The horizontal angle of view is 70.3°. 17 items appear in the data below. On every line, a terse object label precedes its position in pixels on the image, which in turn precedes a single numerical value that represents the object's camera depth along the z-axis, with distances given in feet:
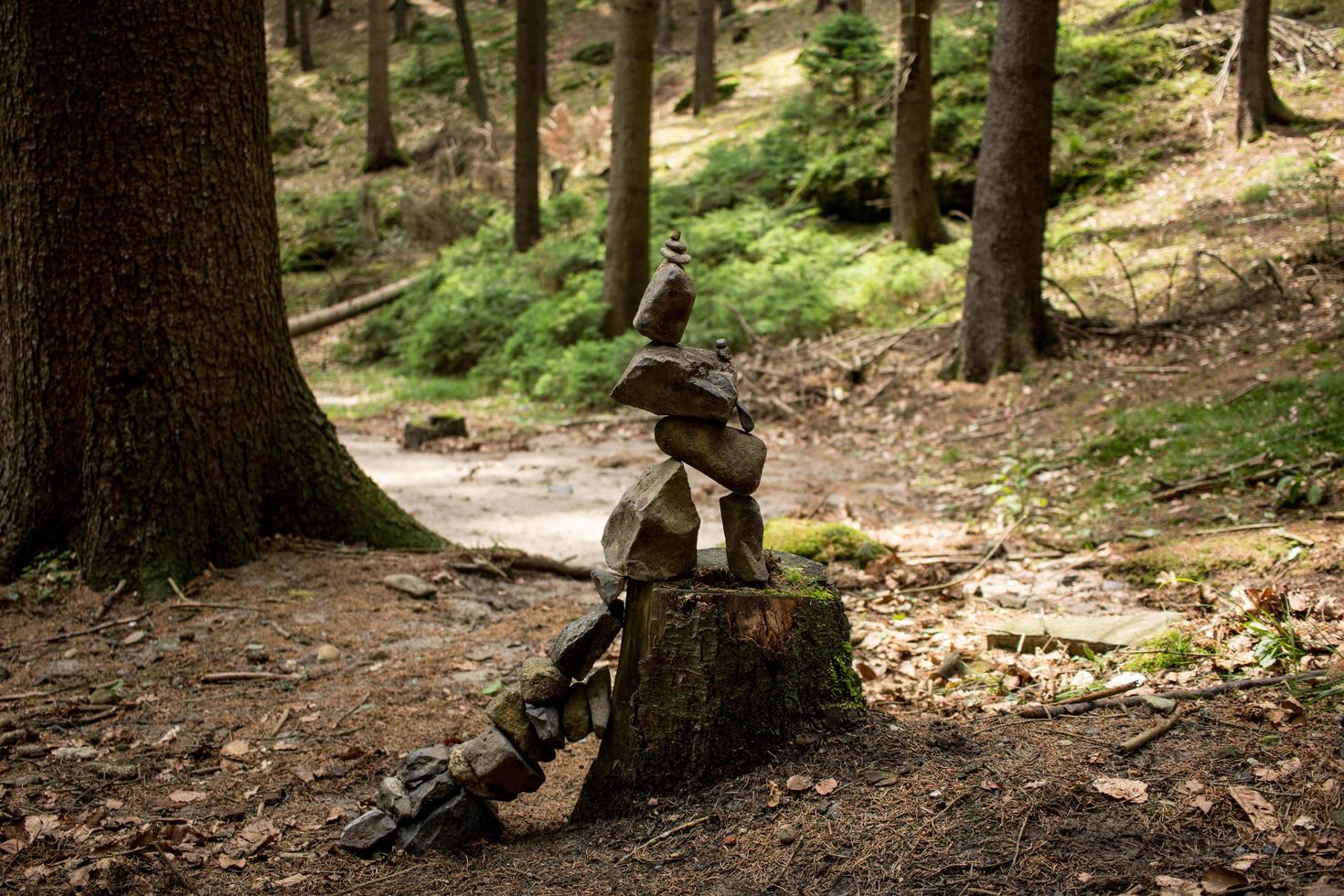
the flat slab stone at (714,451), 10.90
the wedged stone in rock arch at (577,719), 11.12
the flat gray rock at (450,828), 10.78
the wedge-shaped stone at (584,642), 11.08
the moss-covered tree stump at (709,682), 10.39
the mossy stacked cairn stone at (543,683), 11.10
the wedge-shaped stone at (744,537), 10.79
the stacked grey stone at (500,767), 10.79
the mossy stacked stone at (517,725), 11.07
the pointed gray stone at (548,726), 11.02
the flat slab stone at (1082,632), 13.85
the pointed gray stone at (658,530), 10.53
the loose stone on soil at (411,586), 18.15
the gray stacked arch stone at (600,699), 10.99
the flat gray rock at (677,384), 10.56
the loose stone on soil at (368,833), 10.69
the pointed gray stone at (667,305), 10.57
